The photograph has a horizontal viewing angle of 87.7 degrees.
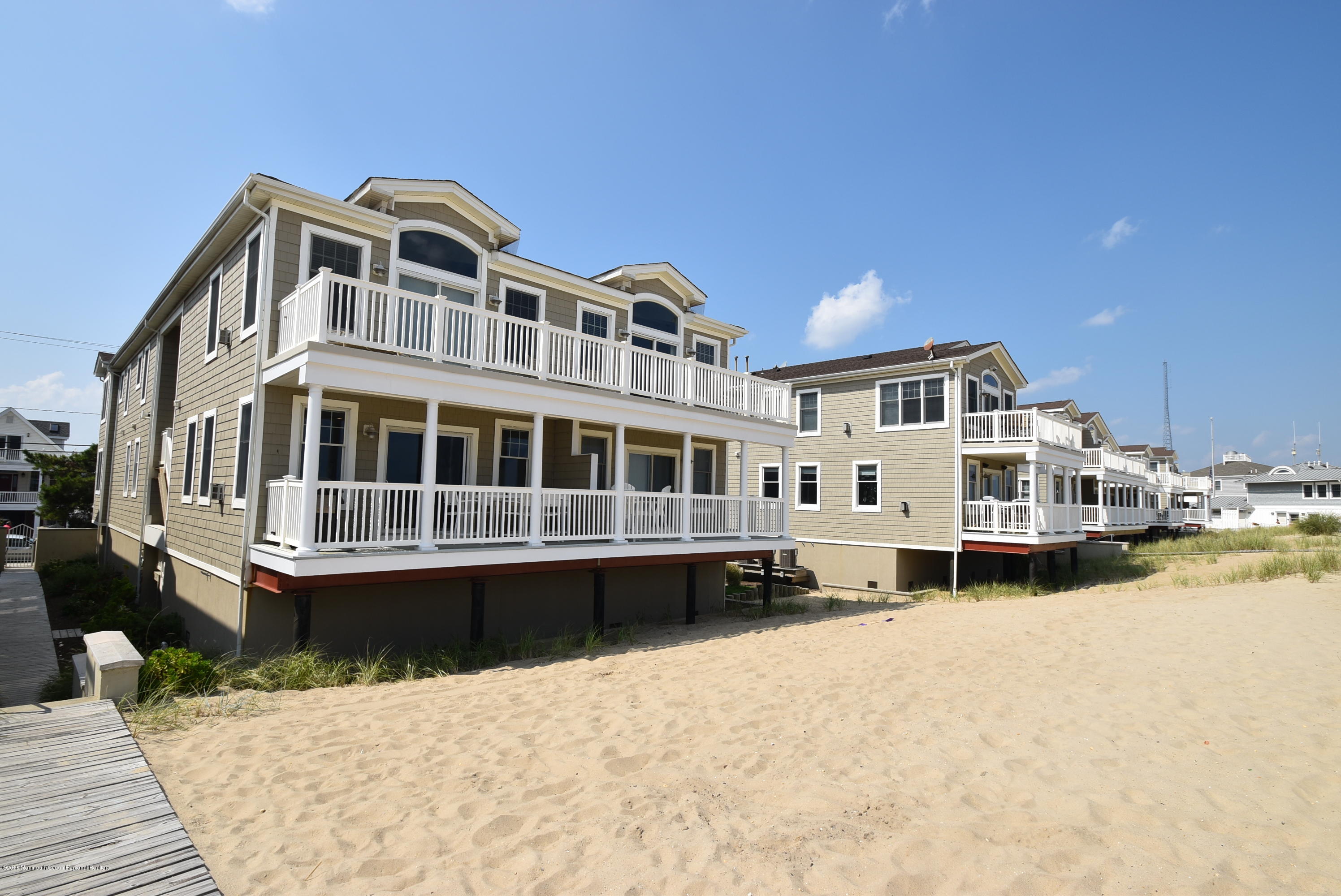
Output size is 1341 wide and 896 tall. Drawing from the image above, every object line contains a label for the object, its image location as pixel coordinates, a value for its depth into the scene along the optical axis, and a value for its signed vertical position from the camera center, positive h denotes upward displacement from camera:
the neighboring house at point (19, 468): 43.00 +1.15
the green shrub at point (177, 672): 7.81 -2.09
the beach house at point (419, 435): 9.89 +1.09
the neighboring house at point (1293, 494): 59.31 +1.43
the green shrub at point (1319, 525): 35.28 -0.77
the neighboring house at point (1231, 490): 63.12 +2.07
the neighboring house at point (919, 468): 20.98 +1.16
